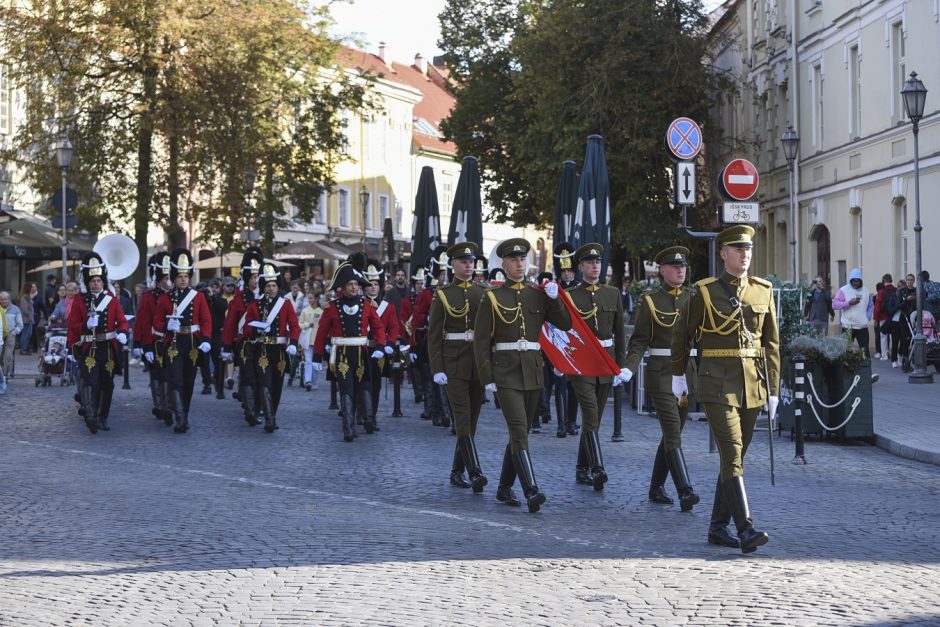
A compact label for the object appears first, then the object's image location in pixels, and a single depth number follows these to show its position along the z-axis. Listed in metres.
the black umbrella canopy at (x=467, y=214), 22.20
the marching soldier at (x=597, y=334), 11.79
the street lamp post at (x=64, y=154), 30.39
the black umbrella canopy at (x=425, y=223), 22.72
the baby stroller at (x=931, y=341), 27.11
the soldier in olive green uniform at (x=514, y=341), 10.77
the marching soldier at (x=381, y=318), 17.22
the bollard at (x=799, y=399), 14.05
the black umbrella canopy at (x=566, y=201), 21.34
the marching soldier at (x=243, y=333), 18.08
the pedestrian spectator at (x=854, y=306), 28.64
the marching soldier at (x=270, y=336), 17.78
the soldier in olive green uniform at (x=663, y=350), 10.84
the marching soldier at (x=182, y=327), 17.67
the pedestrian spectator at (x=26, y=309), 34.78
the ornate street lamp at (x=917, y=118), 24.89
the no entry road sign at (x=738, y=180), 15.62
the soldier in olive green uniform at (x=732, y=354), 8.95
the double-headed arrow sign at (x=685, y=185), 15.91
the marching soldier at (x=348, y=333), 16.61
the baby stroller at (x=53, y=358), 25.53
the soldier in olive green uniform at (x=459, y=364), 11.88
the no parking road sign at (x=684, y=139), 16.45
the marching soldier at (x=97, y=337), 17.48
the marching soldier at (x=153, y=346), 18.02
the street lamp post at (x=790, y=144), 35.88
